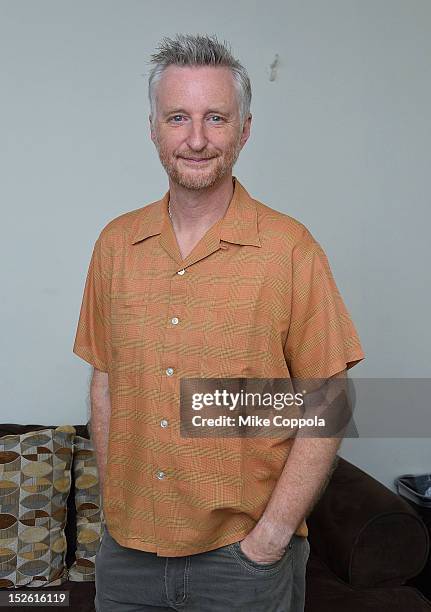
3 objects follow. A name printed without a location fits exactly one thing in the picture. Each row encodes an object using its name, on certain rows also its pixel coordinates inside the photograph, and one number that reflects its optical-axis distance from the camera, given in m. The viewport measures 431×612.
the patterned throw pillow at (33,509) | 2.50
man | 1.51
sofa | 2.34
